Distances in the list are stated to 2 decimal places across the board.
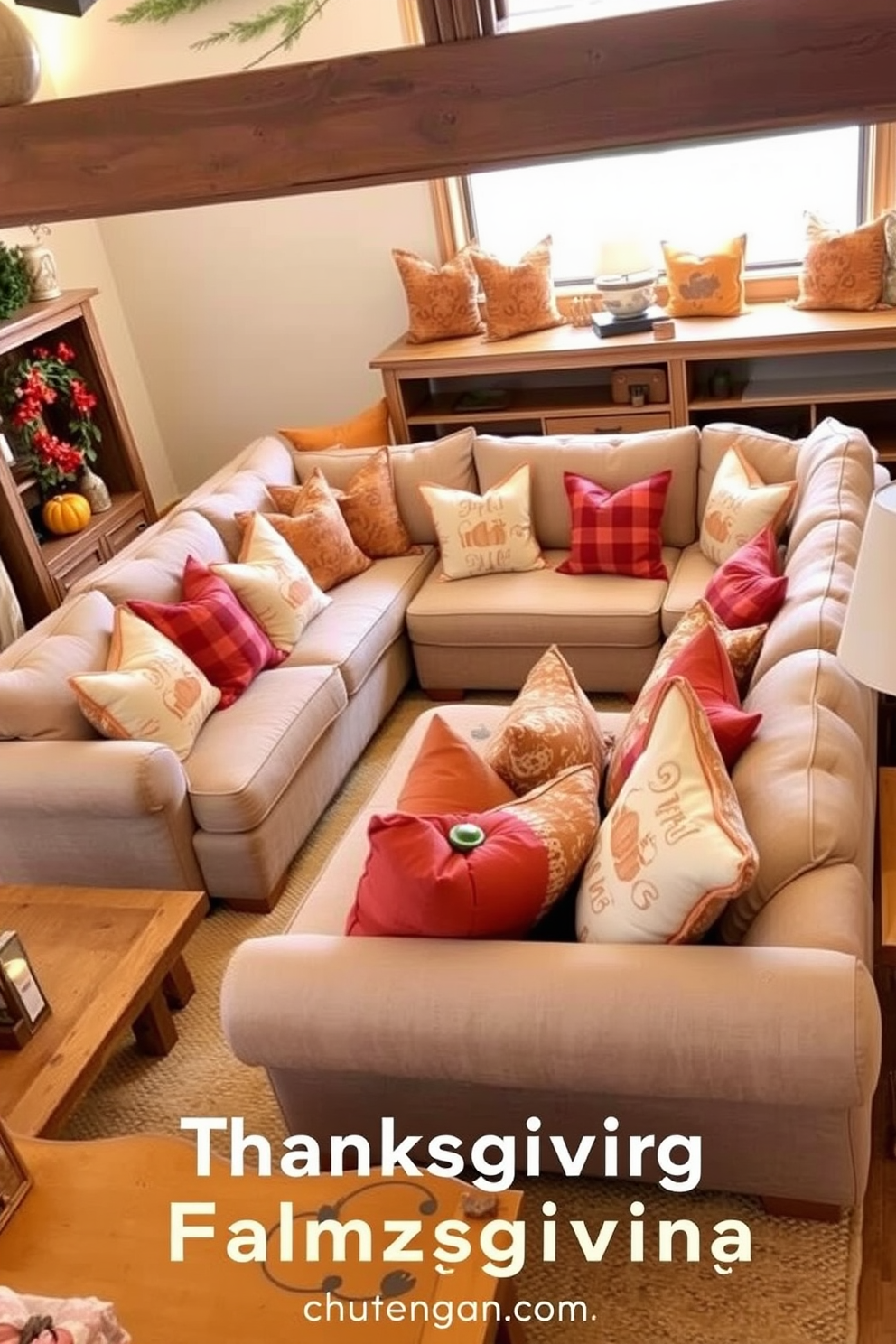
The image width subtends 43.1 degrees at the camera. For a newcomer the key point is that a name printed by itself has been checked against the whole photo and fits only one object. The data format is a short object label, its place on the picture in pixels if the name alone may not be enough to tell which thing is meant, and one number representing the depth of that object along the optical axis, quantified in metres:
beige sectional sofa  1.68
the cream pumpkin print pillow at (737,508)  3.22
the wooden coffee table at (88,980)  2.14
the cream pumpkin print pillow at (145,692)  2.82
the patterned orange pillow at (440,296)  4.75
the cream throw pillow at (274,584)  3.38
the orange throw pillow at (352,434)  4.38
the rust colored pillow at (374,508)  3.93
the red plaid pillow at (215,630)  3.12
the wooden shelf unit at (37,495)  4.12
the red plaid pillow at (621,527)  3.54
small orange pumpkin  4.44
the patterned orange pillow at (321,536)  3.74
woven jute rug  1.88
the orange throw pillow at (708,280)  4.43
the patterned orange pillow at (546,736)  2.28
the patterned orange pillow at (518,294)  4.63
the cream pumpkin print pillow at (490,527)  3.71
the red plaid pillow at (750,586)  2.62
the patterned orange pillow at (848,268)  4.20
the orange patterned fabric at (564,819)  1.97
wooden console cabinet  4.23
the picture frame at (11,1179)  1.79
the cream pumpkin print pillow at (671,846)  1.76
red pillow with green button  1.84
